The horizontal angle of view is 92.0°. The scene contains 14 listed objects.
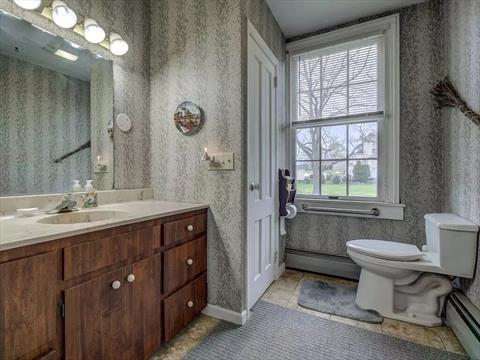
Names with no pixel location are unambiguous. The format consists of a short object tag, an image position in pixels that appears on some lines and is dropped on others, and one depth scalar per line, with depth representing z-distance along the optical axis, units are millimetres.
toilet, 1506
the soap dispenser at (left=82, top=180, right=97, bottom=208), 1491
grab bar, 2180
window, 2154
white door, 1747
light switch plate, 1618
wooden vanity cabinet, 778
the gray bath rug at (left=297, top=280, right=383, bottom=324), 1724
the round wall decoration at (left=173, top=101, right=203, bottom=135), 1738
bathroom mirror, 1271
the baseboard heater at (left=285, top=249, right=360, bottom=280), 2295
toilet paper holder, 2248
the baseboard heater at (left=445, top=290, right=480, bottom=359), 1290
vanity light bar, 1364
